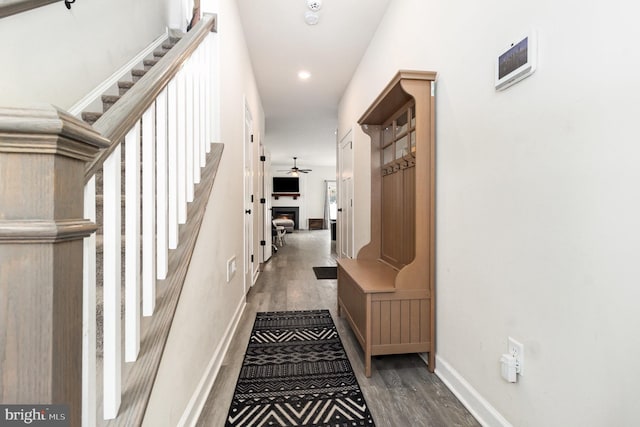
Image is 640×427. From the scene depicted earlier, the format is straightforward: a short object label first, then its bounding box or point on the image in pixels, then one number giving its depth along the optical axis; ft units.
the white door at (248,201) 10.10
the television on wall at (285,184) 38.96
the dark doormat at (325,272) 13.57
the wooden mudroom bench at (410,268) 5.66
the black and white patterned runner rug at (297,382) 4.62
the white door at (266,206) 15.92
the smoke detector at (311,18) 8.64
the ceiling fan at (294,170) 34.12
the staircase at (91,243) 1.38
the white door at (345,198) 13.79
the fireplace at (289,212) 39.40
